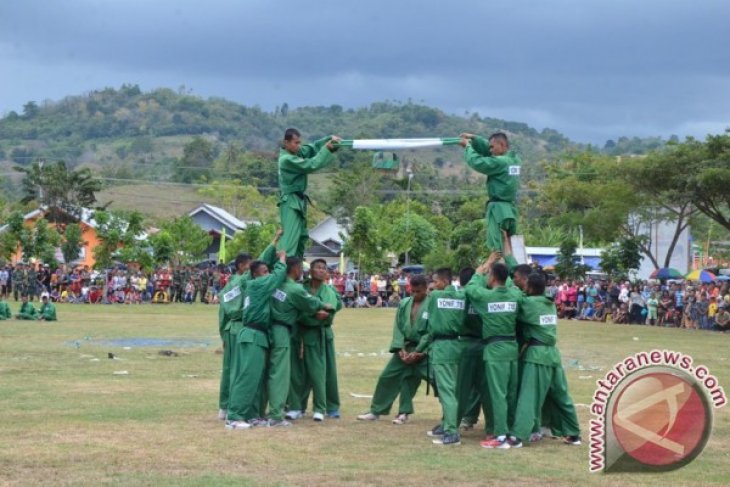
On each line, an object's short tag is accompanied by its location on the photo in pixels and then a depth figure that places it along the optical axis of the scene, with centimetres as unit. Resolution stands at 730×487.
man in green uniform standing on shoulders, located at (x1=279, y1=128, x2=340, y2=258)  1588
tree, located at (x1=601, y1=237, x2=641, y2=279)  5466
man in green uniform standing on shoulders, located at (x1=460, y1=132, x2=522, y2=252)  1509
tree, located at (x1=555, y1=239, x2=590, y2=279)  5528
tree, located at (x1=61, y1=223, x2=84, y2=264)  6084
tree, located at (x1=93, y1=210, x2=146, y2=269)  5819
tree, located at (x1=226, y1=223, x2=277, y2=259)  6419
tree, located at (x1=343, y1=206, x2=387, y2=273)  6322
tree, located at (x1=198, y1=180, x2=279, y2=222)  10112
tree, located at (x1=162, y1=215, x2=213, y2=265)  6266
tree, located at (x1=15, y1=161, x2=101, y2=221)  7412
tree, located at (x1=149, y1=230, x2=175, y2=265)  5950
